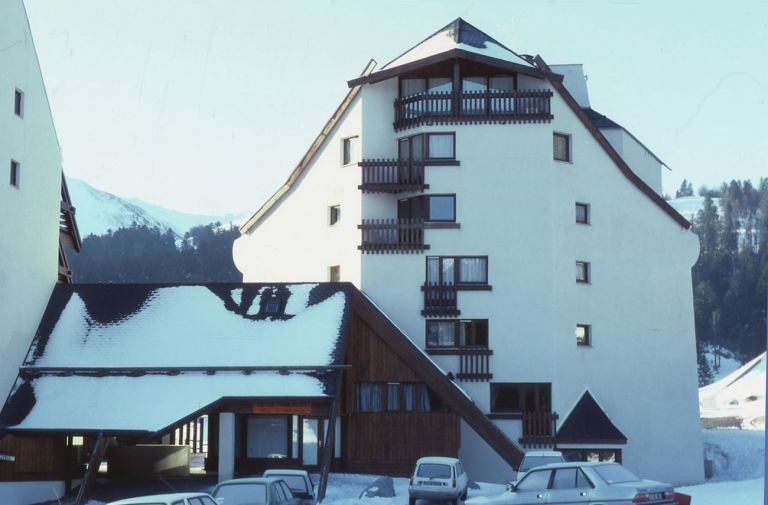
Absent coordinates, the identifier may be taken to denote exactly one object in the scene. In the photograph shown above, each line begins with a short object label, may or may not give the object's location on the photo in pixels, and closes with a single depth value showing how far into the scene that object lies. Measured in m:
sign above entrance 40.66
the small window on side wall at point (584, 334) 50.31
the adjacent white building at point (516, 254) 49.00
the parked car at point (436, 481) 35.16
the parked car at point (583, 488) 24.50
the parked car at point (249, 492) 25.72
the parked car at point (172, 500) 20.56
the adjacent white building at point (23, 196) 41.09
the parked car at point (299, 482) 31.56
